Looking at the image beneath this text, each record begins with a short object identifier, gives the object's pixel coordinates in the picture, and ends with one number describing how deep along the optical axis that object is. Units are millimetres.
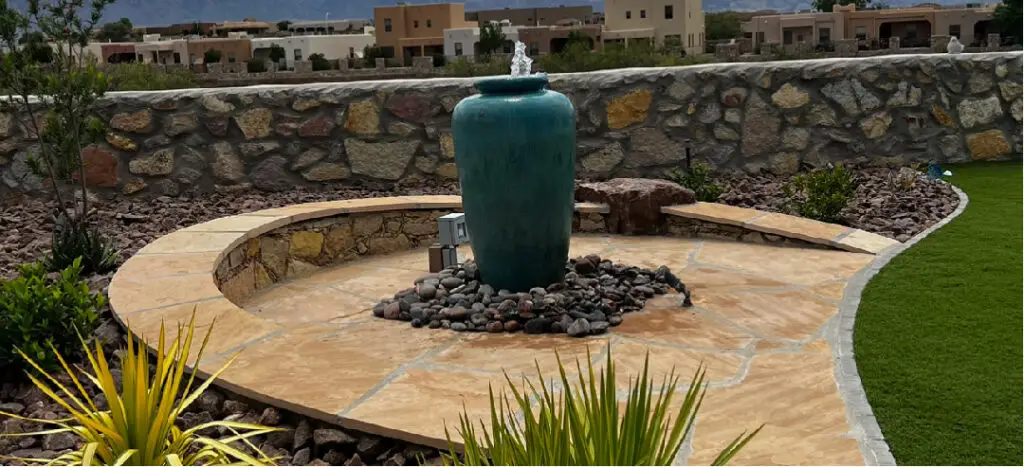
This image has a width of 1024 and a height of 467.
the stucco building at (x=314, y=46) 63312
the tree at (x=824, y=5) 73312
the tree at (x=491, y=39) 60009
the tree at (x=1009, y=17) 49406
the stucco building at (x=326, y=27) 92312
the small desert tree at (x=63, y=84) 5633
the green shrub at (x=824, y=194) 6688
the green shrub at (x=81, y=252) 5473
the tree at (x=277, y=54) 60675
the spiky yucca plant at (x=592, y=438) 2221
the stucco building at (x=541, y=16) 90688
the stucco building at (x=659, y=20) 68688
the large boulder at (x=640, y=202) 6875
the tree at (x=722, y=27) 76812
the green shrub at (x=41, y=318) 3854
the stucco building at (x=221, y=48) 64938
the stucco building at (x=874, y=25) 57688
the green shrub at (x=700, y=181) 7312
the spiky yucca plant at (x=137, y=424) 2605
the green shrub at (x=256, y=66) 56375
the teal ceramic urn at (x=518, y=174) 4809
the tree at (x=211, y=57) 61034
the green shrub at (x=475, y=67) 33875
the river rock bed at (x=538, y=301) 4617
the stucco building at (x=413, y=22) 71375
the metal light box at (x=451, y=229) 5734
